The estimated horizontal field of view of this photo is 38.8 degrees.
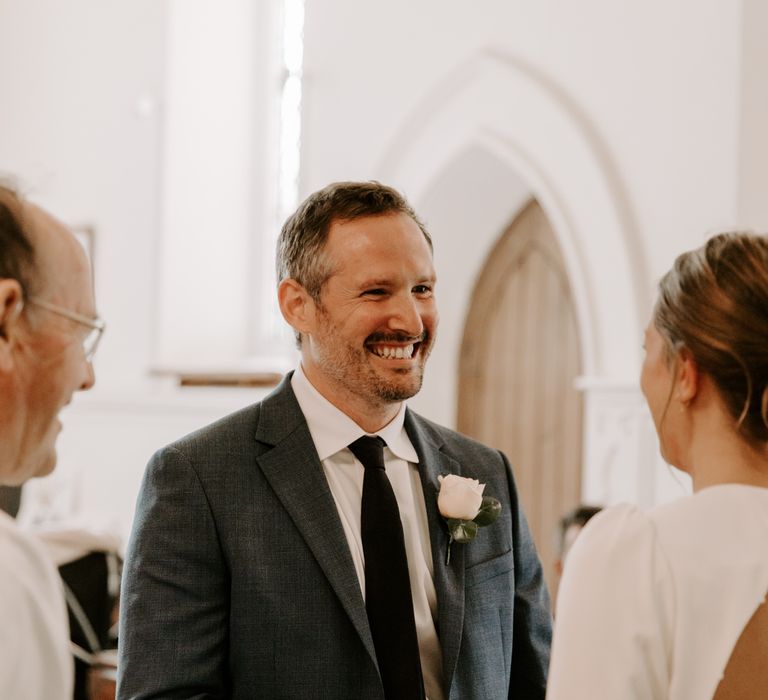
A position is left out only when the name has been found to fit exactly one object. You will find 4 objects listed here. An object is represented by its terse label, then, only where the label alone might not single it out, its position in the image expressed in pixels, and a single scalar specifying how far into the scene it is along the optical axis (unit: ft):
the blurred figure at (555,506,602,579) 15.23
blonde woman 4.94
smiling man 6.79
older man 3.84
